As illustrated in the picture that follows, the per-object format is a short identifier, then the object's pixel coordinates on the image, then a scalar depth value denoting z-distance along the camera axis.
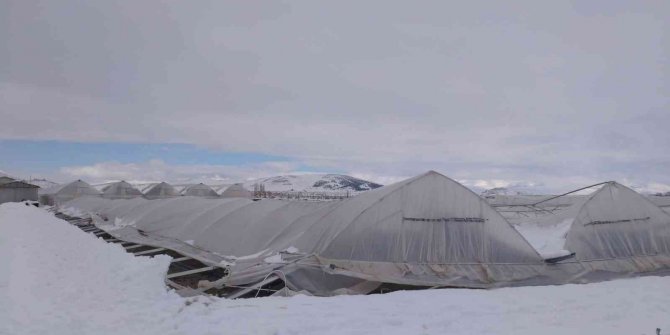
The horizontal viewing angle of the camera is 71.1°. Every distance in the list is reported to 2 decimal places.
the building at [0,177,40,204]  67.00
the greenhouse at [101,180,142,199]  70.94
